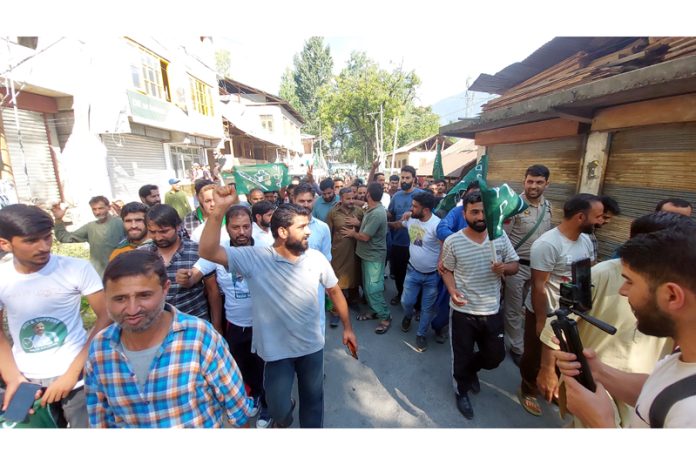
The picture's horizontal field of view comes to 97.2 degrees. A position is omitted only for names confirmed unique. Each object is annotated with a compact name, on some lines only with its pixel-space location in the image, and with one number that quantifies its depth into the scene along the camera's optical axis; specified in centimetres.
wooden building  315
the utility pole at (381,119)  2423
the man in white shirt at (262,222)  296
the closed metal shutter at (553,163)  461
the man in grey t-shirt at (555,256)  224
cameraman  175
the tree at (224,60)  3043
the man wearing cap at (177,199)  562
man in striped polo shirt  253
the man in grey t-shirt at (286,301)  204
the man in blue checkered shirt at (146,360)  133
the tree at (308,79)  3878
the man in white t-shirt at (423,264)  358
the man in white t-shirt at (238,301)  254
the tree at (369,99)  2430
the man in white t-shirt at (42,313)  176
